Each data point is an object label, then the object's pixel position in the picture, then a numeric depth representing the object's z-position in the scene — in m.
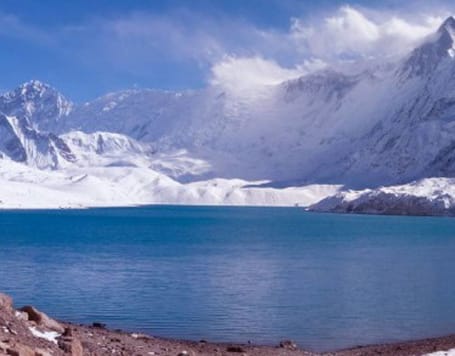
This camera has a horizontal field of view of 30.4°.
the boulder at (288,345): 47.66
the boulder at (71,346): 32.91
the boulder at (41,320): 36.66
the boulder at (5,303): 35.06
